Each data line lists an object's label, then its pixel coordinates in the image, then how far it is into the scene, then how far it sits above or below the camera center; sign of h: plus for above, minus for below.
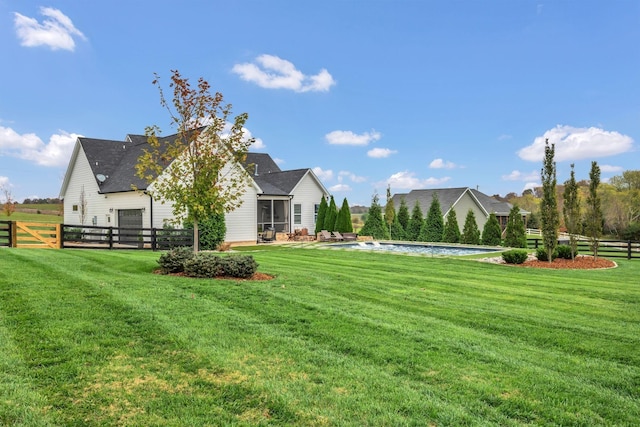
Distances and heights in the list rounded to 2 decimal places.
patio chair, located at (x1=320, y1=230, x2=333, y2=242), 27.70 -0.70
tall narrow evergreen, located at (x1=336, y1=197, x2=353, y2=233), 30.34 +0.40
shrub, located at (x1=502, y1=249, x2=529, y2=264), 15.75 -1.25
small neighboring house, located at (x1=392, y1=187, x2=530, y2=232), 36.16 +1.99
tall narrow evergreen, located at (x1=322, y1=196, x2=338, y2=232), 30.62 +0.64
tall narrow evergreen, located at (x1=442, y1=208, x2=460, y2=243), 28.97 -0.40
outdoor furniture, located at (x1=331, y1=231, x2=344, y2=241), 27.90 -0.72
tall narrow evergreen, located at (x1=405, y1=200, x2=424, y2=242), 31.42 -0.10
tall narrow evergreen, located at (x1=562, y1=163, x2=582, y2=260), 17.30 +0.64
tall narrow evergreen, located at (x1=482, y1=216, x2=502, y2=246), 27.23 -0.62
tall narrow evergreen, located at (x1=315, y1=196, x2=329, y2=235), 31.23 +0.73
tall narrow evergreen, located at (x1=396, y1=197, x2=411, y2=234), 32.25 +0.61
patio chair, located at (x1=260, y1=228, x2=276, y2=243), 26.33 -0.63
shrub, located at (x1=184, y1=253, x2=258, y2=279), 9.62 -0.94
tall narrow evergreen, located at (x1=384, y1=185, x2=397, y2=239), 29.58 +1.07
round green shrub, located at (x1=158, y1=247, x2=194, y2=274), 10.06 -0.82
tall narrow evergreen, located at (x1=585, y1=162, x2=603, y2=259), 17.14 +0.36
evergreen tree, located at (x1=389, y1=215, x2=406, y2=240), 31.58 -0.47
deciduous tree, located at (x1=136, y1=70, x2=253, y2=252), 10.11 +2.04
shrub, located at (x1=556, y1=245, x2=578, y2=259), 17.34 -1.22
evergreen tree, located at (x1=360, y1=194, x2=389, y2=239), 30.44 +0.07
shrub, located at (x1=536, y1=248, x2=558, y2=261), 16.67 -1.28
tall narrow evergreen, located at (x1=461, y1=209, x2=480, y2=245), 27.64 -0.54
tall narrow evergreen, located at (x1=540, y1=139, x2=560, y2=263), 16.27 +0.73
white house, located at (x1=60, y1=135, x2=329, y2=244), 22.77 +1.98
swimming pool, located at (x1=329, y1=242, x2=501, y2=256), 23.28 -1.39
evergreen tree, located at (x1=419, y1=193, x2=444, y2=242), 30.30 -0.04
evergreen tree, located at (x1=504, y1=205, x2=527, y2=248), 25.95 -0.54
